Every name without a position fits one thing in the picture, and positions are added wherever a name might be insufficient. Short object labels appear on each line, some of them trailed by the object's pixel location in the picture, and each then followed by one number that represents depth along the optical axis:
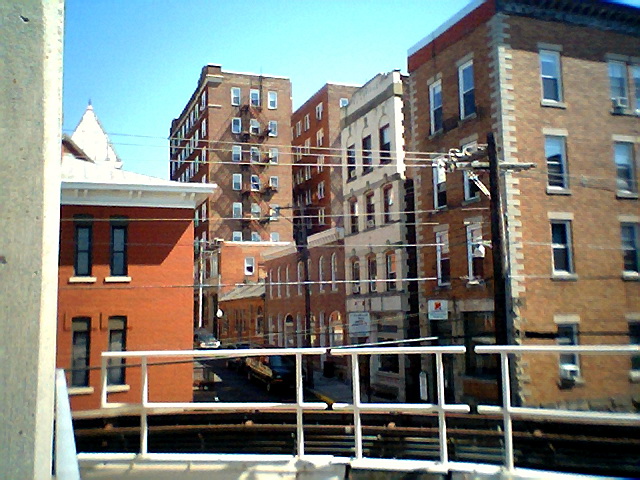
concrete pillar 2.29
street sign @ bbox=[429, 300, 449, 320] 19.20
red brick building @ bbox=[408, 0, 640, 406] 12.94
